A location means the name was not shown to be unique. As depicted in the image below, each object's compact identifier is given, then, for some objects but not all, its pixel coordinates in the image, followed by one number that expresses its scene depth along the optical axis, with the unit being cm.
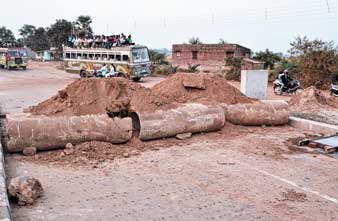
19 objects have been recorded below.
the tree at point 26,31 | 6212
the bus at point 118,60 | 2369
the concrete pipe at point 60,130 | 750
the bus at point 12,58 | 3547
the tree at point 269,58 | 2691
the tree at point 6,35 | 5931
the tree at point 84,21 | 4795
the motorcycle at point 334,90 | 1553
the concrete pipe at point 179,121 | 849
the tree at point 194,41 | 3938
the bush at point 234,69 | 2448
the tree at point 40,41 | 5816
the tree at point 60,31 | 4822
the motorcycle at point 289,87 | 1738
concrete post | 1534
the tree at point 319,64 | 1912
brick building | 2878
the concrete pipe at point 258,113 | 1012
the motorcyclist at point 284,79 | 1739
